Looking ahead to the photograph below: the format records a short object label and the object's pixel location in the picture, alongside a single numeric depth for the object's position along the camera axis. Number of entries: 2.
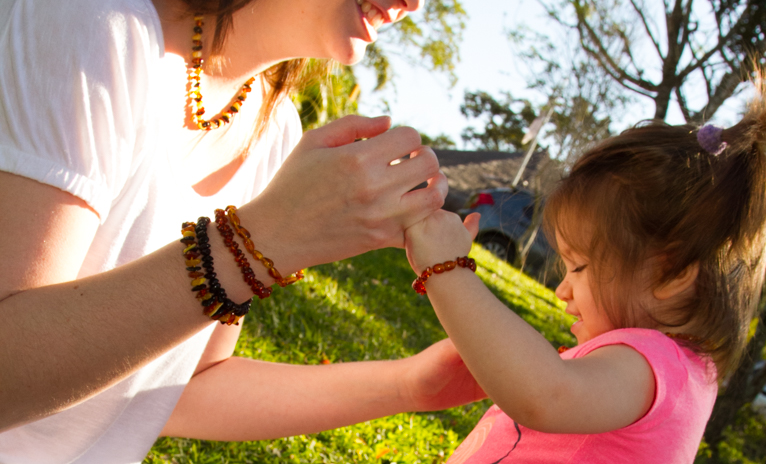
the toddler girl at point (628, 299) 0.56
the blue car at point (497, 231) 8.98
